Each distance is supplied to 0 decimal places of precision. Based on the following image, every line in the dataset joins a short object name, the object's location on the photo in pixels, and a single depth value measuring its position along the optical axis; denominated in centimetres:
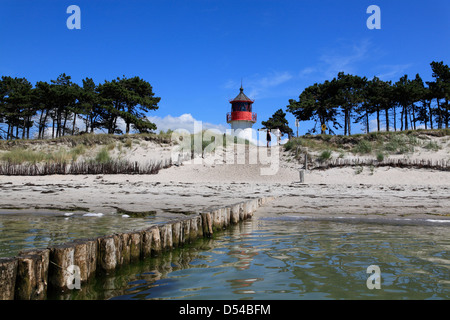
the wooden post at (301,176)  1907
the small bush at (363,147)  2675
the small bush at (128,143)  2964
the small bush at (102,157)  2486
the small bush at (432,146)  2545
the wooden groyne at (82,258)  331
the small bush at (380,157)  2239
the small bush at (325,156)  2416
